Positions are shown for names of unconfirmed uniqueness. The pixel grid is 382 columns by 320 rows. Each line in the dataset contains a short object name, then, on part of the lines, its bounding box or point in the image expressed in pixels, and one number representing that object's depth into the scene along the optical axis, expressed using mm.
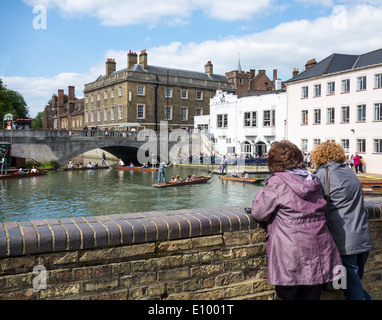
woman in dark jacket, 3395
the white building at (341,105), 29906
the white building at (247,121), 39906
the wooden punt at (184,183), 26328
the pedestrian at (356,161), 29062
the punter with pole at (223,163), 33566
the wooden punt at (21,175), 29602
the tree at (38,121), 108750
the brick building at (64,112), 71550
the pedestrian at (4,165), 31416
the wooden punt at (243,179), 27594
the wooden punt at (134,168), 37972
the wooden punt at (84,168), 38125
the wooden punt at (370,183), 20969
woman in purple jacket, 3000
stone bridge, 36406
